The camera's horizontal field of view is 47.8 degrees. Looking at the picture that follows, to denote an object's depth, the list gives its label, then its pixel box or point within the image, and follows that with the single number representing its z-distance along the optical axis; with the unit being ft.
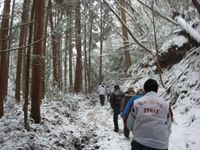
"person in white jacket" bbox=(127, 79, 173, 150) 10.33
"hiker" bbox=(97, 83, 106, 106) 53.76
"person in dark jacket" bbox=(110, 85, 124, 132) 30.00
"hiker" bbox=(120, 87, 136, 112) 25.69
